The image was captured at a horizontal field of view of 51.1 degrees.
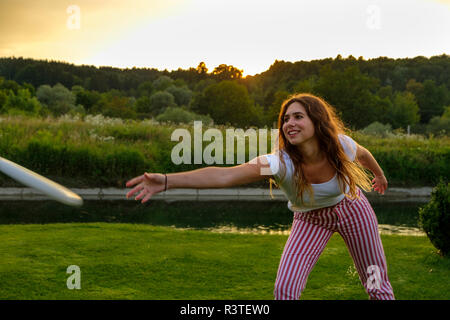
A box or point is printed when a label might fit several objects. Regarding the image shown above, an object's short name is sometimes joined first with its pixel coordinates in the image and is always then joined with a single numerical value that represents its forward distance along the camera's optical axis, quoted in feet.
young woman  8.66
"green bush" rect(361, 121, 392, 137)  73.02
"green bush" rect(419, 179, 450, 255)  16.02
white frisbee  5.22
